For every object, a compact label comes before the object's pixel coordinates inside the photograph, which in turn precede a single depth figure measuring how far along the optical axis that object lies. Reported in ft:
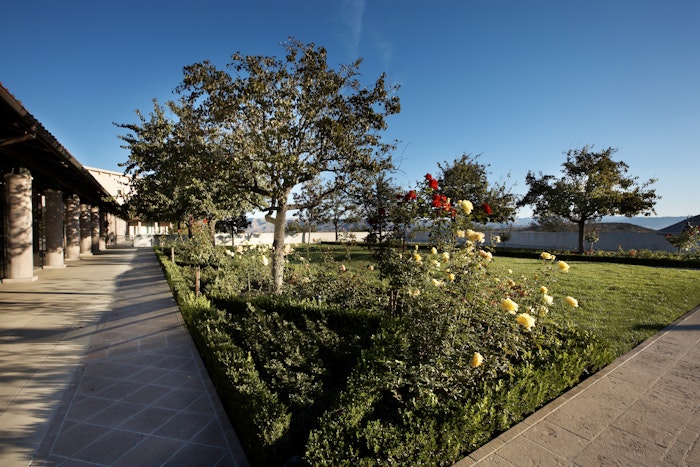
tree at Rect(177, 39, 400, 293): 22.41
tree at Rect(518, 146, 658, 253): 69.62
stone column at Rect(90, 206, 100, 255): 71.66
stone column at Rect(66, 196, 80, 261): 54.08
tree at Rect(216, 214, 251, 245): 83.92
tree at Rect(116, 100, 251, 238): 23.91
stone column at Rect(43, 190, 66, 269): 43.32
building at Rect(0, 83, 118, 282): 21.89
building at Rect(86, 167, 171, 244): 118.11
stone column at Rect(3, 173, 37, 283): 32.53
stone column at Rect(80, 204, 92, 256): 62.95
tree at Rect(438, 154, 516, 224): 57.92
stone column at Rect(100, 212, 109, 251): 85.14
